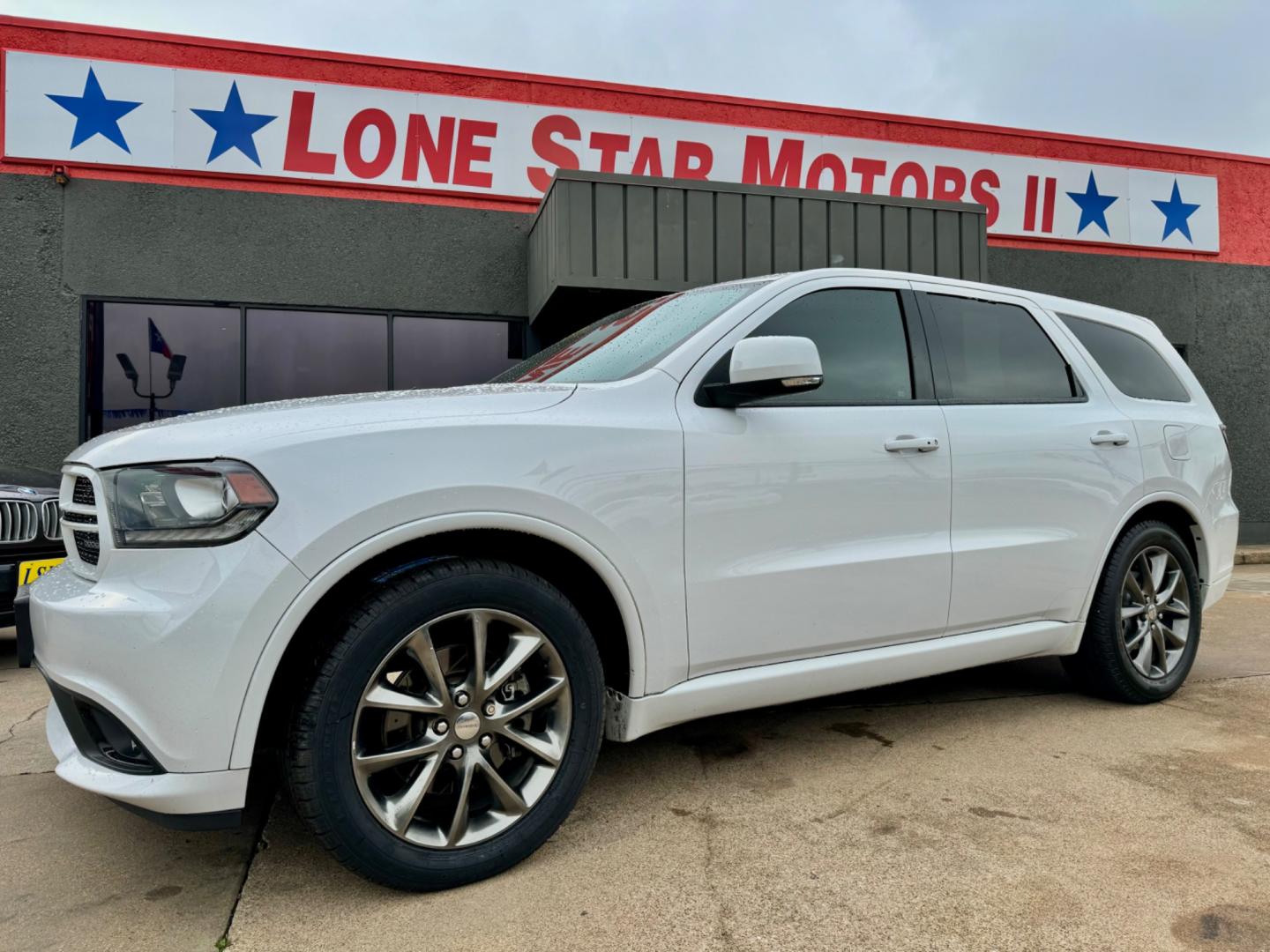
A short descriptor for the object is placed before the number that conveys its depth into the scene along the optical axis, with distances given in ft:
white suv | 6.42
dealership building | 24.66
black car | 14.33
